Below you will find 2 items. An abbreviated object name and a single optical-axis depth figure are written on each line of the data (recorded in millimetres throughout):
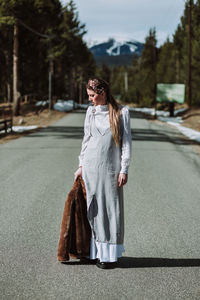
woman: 4402
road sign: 43406
